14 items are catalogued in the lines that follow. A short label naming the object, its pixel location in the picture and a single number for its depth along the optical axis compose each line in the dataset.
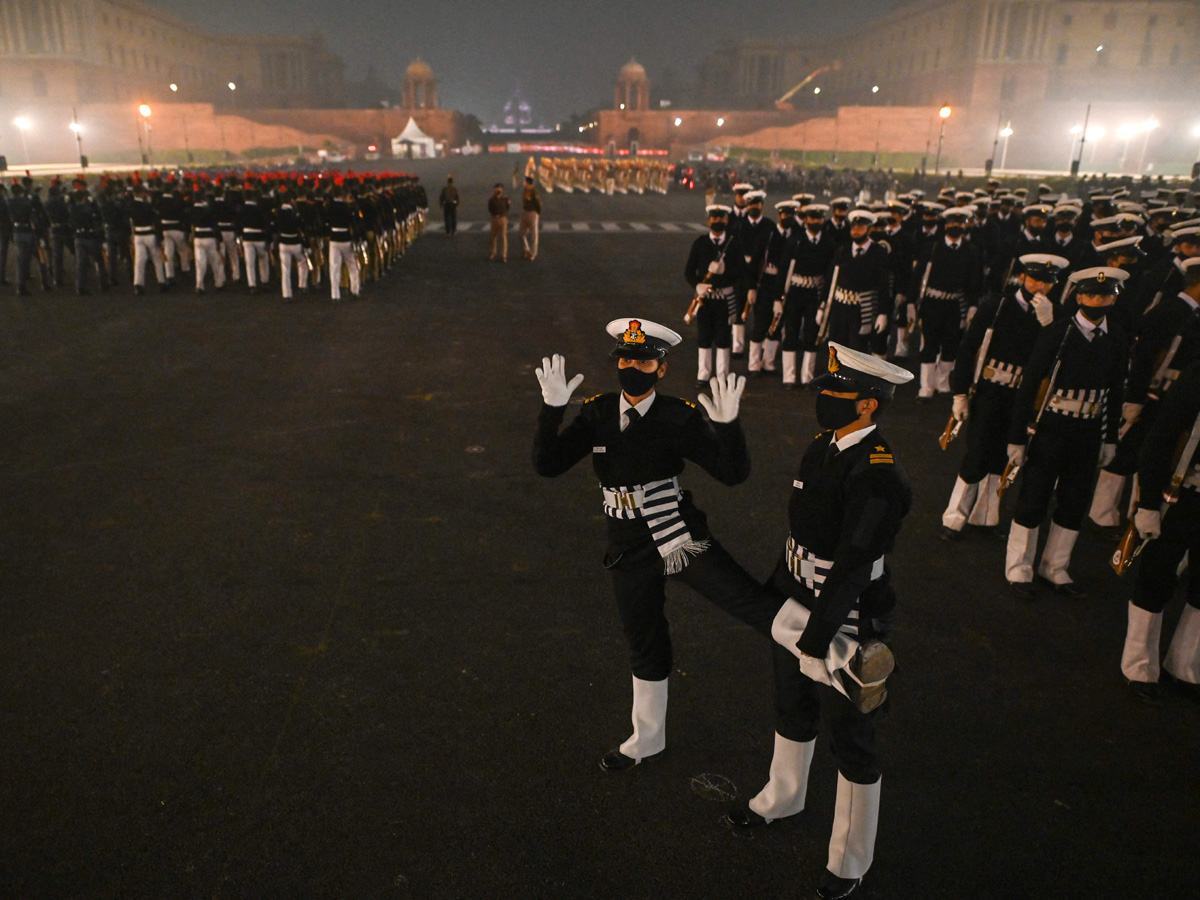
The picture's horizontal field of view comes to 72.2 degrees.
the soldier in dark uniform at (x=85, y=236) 16.19
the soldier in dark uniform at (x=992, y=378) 6.10
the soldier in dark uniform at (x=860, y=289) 9.53
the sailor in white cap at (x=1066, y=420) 5.44
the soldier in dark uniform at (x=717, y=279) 10.09
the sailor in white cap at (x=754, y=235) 11.14
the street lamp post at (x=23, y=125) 82.19
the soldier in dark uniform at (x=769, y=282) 11.12
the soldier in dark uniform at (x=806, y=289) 10.33
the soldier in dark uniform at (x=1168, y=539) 4.55
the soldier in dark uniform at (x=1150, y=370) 6.13
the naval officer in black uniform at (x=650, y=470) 3.79
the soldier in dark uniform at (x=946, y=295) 10.01
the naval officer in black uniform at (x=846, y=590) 3.13
